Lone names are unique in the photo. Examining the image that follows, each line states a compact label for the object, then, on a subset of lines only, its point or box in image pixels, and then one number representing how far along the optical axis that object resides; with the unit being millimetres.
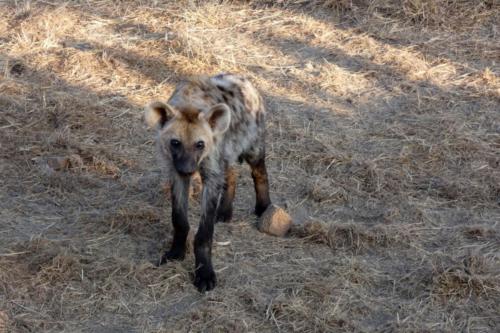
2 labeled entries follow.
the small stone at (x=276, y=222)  9875
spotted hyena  8328
